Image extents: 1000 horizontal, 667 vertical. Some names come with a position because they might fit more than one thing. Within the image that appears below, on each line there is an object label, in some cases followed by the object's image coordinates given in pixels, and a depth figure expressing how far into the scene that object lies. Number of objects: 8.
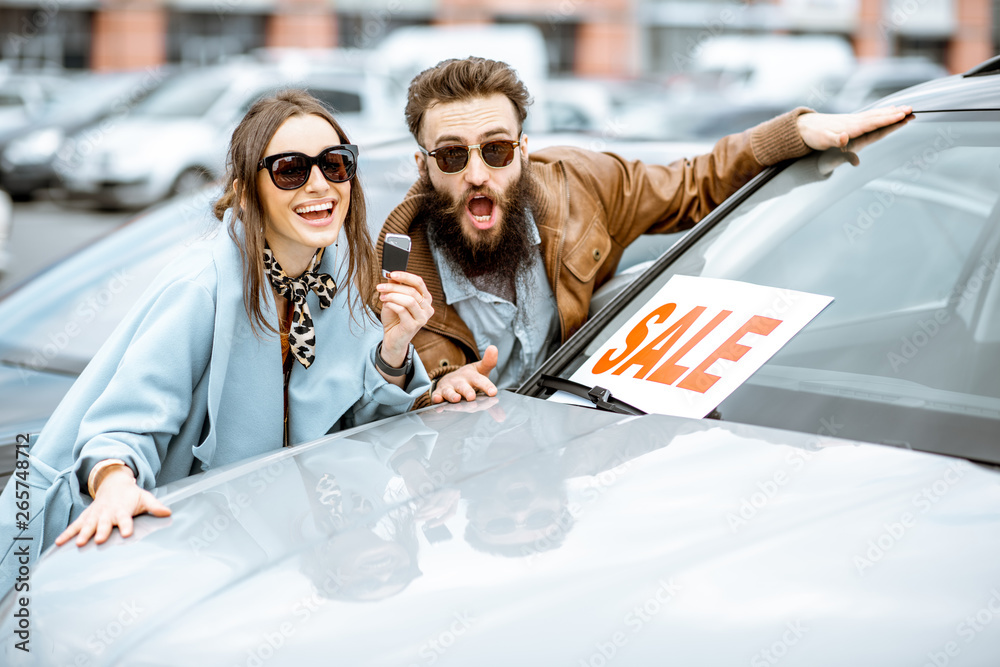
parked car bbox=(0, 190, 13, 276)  9.41
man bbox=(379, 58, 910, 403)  2.83
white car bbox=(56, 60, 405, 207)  13.26
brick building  29.23
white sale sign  2.02
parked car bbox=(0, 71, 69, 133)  16.25
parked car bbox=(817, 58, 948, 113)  15.91
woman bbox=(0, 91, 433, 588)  1.99
